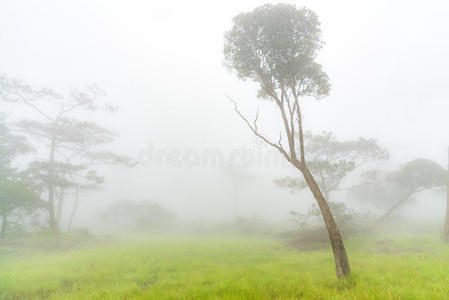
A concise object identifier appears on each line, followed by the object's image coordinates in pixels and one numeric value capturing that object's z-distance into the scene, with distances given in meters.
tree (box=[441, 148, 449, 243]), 11.14
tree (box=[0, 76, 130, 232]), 16.91
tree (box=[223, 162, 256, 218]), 41.59
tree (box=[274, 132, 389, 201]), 19.50
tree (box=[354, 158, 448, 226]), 17.92
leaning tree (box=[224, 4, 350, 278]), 7.25
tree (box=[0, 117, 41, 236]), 14.16
